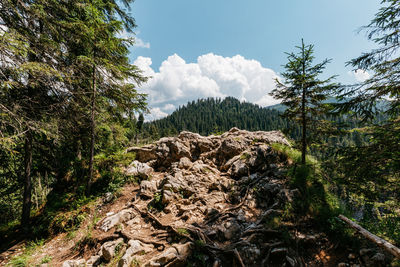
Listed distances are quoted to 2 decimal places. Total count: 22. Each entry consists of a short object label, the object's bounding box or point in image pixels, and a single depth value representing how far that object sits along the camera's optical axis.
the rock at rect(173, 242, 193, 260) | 4.18
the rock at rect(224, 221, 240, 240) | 4.95
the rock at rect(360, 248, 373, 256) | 3.80
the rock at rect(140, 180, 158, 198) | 7.12
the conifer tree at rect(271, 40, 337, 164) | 7.50
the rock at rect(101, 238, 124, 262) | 4.42
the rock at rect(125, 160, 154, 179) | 8.70
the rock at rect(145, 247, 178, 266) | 3.93
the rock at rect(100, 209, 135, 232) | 5.70
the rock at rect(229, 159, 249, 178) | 7.91
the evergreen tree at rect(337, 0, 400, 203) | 4.88
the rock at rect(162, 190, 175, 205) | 6.53
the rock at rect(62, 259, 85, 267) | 4.41
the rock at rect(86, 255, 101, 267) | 4.41
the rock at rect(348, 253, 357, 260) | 3.89
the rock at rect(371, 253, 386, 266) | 3.51
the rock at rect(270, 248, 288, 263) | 4.11
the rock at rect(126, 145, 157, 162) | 10.04
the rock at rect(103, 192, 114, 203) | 7.25
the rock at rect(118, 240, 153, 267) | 4.04
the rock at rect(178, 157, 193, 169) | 8.59
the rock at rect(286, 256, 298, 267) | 3.88
